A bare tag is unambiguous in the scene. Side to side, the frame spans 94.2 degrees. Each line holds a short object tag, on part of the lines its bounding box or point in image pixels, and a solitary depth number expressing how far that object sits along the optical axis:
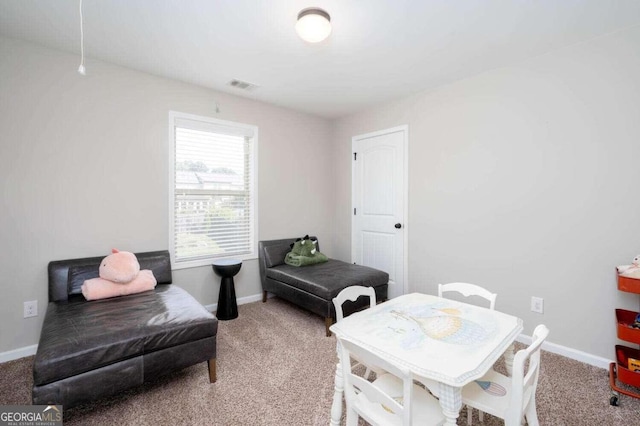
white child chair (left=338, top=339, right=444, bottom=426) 1.06
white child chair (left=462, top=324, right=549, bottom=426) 1.11
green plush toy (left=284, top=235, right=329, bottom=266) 3.62
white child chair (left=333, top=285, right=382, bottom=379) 1.75
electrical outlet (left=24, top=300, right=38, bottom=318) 2.45
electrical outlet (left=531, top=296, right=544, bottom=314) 2.58
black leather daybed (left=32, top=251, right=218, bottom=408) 1.61
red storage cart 1.86
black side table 3.16
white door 3.65
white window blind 3.22
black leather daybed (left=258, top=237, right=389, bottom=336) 2.91
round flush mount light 1.94
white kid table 1.12
